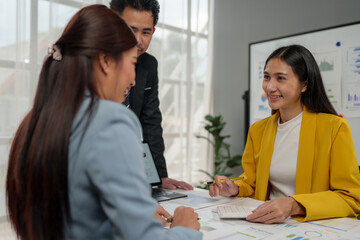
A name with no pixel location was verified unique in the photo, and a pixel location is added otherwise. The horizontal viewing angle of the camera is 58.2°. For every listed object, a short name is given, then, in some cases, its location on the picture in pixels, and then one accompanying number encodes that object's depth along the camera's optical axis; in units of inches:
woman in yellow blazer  52.4
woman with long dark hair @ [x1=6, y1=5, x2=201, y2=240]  21.8
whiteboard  101.7
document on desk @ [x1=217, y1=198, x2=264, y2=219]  43.5
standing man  62.2
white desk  37.3
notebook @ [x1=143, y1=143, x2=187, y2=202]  58.1
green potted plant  146.6
